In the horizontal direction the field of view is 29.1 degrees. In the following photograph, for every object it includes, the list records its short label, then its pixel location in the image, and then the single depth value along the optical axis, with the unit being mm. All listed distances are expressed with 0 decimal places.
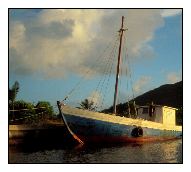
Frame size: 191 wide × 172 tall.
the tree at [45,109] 31695
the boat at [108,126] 22547
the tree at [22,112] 32188
